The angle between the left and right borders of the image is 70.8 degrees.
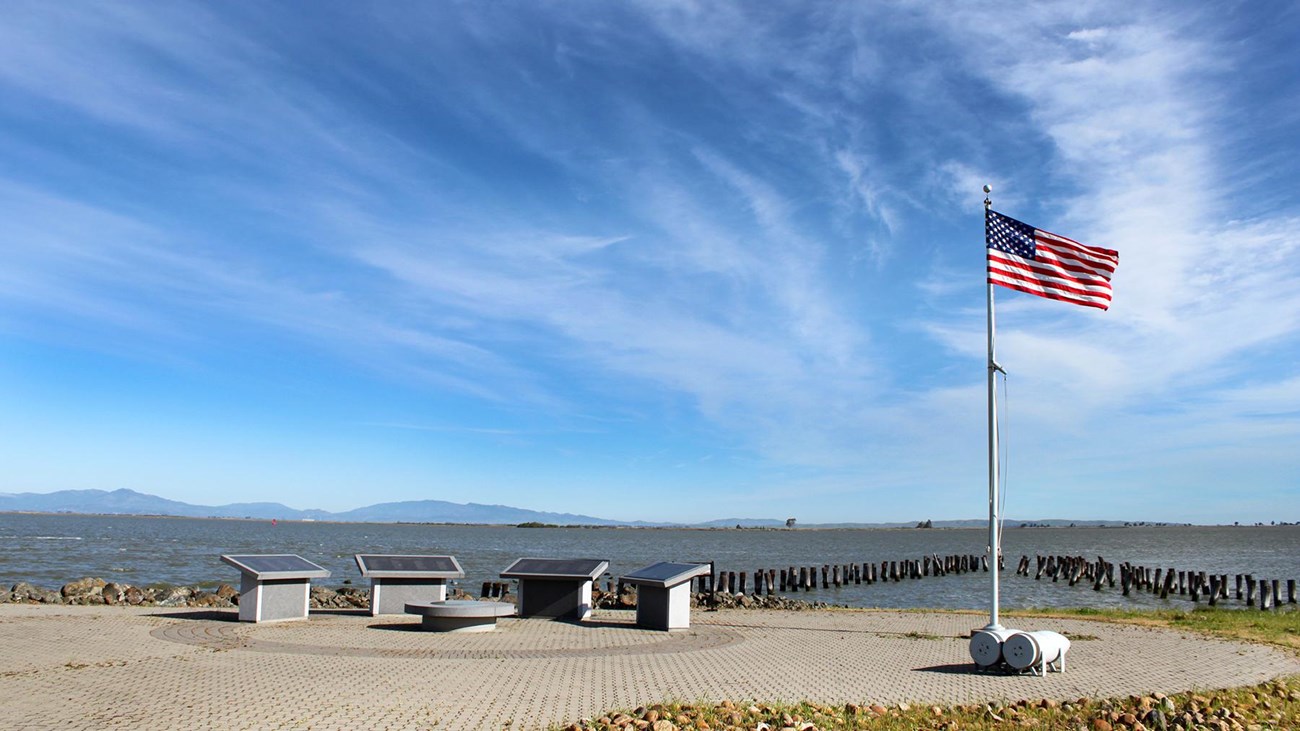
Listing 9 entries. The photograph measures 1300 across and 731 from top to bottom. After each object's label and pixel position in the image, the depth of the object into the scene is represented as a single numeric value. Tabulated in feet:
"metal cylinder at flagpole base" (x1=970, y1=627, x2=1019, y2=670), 40.19
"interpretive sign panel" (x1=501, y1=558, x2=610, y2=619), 59.72
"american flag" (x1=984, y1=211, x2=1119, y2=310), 47.88
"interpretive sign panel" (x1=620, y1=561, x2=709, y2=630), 54.85
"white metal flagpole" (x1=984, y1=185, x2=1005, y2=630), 44.92
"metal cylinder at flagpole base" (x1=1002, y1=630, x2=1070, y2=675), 39.27
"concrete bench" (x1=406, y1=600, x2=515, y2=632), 51.31
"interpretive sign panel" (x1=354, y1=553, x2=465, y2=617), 58.95
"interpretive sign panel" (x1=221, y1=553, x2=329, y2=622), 54.08
